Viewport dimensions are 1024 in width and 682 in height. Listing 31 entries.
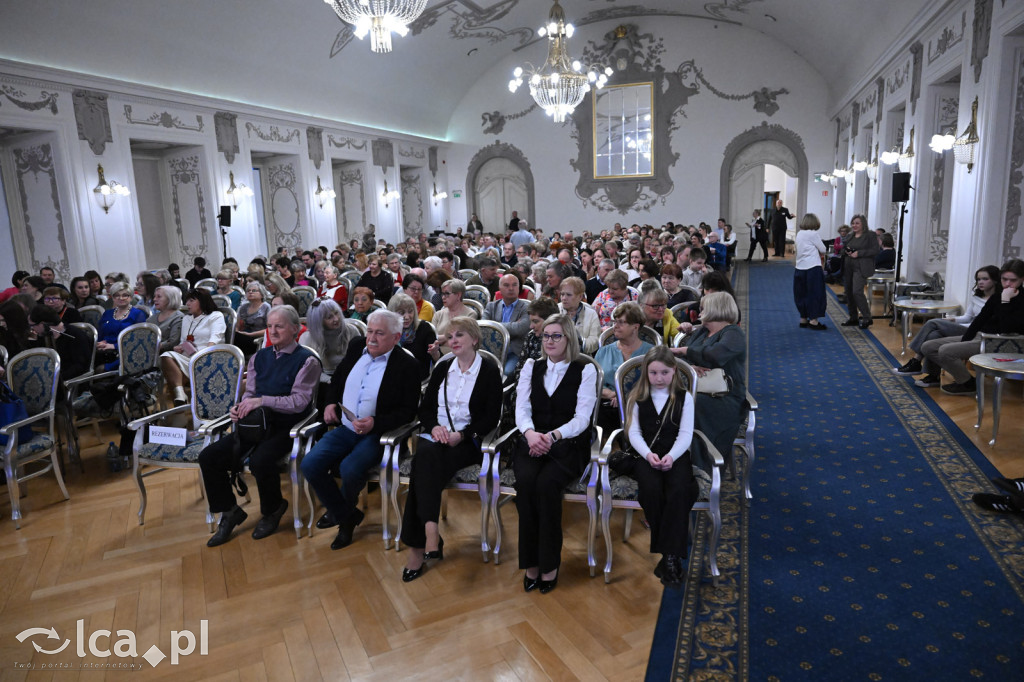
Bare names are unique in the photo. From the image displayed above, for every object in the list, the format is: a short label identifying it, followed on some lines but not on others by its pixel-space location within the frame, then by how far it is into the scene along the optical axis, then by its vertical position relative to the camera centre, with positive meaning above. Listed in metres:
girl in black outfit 2.96 -1.03
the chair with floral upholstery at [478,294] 6.32 -0.53
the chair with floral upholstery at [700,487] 2.96 -1.19
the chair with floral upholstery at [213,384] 3.96 -0.81
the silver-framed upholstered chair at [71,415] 4.84 -1.18
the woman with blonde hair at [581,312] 4.64 -0.55
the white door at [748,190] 17.89 +1.07
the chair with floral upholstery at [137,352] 5.01 -0.77
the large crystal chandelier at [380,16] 5.08 +1.79
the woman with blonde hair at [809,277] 8.38 -0.65
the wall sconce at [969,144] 6.45 +0.77
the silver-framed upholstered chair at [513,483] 3.09 -1.19
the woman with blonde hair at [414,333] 4.36 -0.61
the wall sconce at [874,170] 11.04 +0.93
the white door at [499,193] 20.03 +1.40
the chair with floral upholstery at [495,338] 4.45 -0.68
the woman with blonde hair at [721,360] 3.57 -0.74
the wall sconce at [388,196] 17.09 +1.21
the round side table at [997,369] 4.18 -0.95
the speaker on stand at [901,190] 8.03 +0.41
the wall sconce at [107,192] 9.78 +0.91
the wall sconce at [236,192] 12.15 +1.04
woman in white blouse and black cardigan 3.25 -0.96
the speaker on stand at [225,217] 11.17 +0.54
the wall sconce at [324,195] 14.68 +1.13
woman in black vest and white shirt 3.04 -0.98
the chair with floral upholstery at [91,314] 6.32 -0.58
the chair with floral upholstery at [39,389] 4.12 -0.87
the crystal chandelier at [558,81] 8.48 +2.15
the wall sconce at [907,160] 8.76 +0.86
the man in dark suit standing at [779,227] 18.86 +0.04
